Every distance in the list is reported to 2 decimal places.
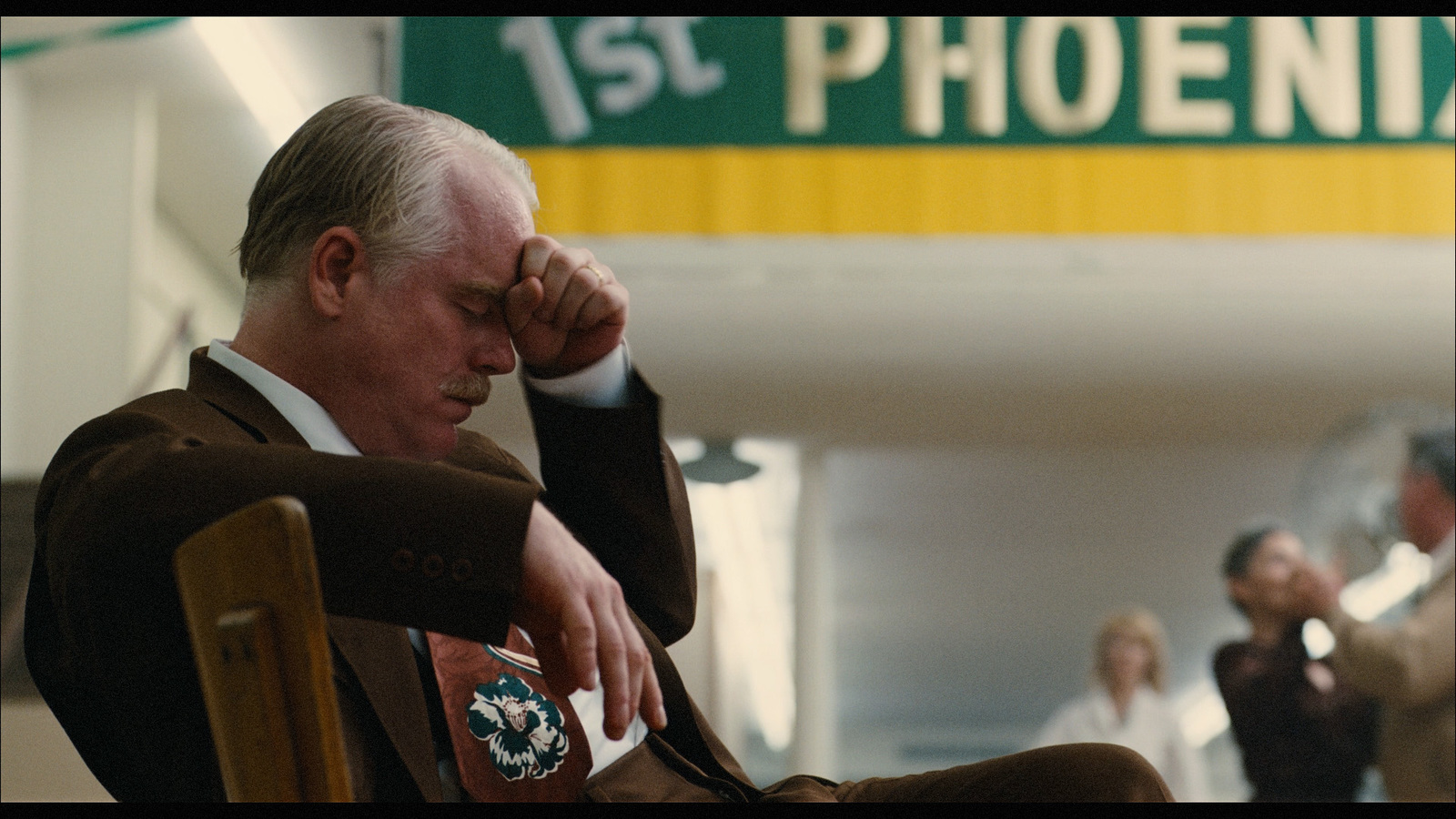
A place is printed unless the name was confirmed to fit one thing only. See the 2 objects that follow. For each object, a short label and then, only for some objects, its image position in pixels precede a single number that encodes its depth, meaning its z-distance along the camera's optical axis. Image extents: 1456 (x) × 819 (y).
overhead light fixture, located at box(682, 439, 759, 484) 6.73
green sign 5.46
